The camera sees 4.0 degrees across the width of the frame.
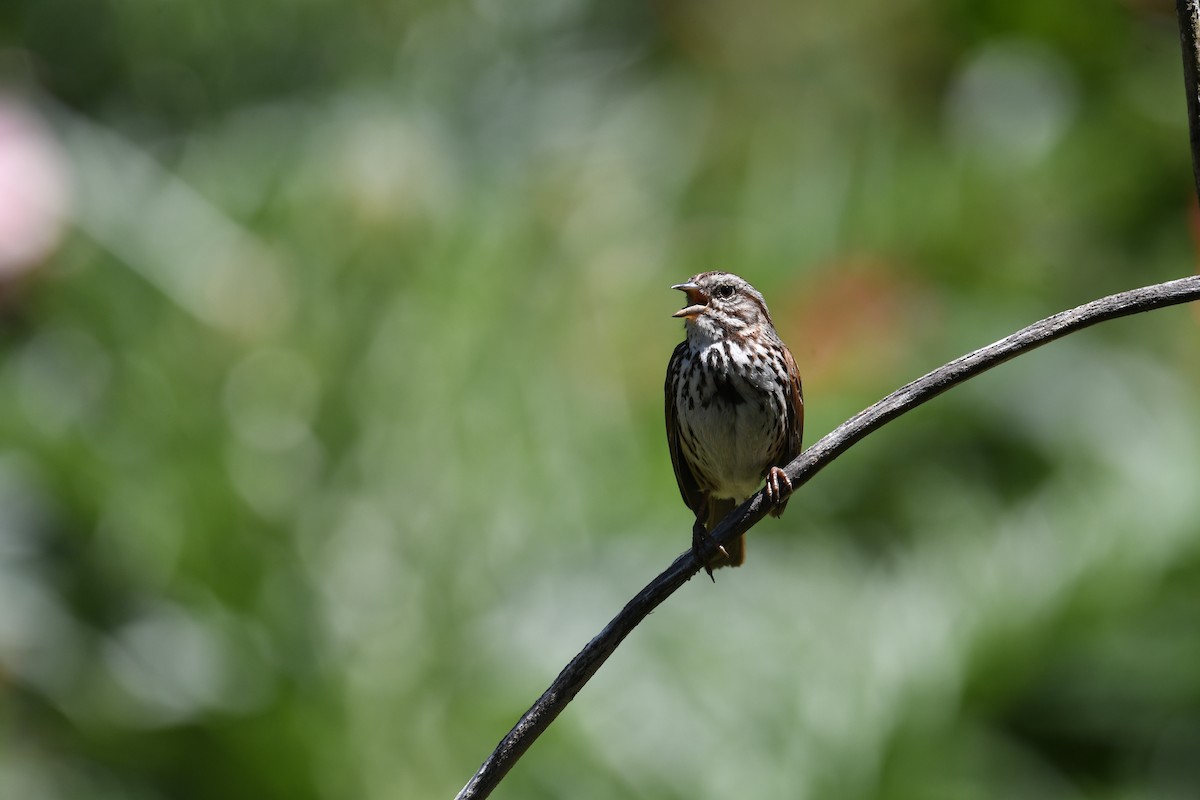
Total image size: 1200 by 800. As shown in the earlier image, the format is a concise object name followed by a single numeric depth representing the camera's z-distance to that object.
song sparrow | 5.52
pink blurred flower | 6.45
